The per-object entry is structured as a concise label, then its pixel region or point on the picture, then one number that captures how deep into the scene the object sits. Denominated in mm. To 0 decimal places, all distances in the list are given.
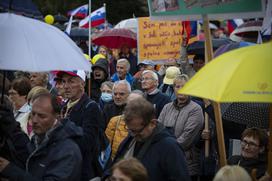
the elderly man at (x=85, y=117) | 9150
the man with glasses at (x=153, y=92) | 13442
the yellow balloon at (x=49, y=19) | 27359
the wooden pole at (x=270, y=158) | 7139
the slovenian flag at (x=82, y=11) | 30776
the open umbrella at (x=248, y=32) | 13766
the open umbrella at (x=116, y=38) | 21891
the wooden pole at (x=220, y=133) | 7663
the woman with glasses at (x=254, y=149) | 8960
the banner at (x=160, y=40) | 17587
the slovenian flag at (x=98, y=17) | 26085
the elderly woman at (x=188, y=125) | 11996
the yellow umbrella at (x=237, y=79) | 6037
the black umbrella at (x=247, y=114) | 9278
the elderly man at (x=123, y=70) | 17152
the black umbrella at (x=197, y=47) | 14801
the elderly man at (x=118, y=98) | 12497
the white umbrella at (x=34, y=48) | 7357
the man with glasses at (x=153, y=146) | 7579
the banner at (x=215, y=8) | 8164
